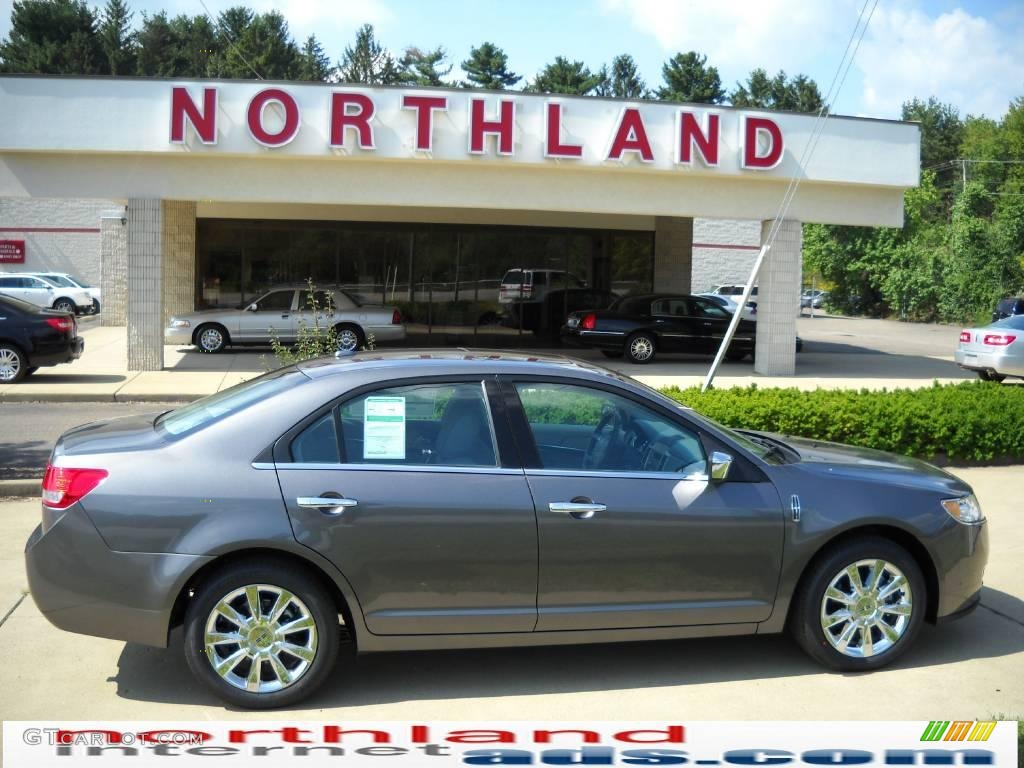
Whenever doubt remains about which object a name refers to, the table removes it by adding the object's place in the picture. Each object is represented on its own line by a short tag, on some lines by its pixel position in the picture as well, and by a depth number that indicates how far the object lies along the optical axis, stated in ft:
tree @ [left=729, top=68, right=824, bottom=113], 257.14
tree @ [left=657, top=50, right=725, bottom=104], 250.98
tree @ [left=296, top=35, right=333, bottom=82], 248.11
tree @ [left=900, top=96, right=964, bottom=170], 288.51
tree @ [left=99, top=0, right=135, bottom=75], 229.45
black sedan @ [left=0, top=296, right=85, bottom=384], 53.16
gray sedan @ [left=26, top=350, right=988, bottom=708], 15.72
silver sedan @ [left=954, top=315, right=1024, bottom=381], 62.34
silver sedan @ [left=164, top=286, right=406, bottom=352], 74.28
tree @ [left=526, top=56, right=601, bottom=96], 238.68
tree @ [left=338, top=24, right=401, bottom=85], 256.73
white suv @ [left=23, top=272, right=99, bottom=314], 121.29
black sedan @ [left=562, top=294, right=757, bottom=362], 73.72
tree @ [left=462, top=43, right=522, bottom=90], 231.50
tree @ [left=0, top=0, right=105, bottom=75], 217.56
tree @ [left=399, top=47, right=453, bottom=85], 240.53
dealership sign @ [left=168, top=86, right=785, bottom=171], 58.85
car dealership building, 58.80
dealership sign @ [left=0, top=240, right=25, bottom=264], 133.69
